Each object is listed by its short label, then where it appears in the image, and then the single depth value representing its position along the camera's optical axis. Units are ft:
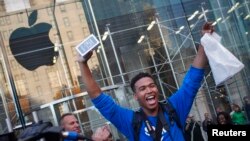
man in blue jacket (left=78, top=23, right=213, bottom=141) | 5.57
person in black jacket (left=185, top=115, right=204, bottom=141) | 18.71
